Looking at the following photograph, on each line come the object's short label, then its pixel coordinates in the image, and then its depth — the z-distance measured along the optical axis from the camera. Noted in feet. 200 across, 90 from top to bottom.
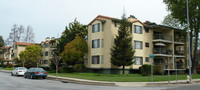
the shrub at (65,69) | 128.36
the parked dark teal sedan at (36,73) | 81.41
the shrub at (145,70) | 107.04
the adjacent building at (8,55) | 273.15
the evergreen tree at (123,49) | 100.94
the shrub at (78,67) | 117.34
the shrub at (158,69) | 113.13
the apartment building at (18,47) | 231.09
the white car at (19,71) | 99.97
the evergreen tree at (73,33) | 138.81
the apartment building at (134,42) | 110.93
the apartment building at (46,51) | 199.25
